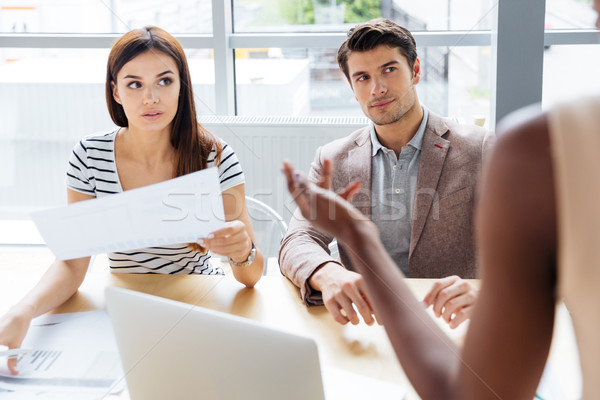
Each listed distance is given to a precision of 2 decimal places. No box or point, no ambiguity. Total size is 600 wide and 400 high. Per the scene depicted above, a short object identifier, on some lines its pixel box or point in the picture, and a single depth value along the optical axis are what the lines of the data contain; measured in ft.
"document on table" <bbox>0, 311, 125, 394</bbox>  3.34
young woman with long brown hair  5.24
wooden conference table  3.47
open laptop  2.44
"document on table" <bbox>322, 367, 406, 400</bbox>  3.12
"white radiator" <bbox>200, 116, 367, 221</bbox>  8.75
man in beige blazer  5.24
